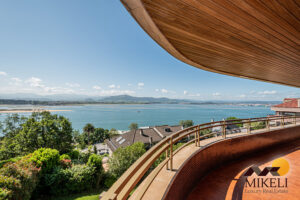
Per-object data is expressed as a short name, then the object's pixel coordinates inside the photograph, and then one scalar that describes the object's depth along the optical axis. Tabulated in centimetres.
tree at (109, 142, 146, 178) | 1510
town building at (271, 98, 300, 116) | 1695
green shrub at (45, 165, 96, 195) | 1111
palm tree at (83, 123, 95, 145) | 4056
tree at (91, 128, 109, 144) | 5347
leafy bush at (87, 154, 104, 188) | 1375
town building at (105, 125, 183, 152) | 2859
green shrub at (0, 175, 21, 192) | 649
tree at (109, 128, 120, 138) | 5493
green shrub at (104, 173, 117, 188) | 1374
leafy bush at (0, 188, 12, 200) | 586
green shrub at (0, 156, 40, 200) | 652
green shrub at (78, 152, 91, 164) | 1720
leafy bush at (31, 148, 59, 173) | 1082
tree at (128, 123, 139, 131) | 6879
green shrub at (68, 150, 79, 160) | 1822
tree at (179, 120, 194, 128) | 6621
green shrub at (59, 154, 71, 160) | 1406
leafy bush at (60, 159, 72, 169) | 1293
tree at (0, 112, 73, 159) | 1897
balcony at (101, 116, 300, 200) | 115
